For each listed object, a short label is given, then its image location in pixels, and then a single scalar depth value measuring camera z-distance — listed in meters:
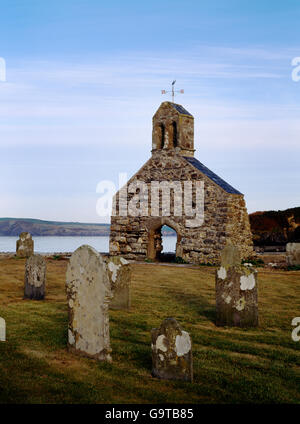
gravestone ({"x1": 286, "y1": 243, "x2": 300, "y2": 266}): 19.69
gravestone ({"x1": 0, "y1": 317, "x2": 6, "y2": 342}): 7.82
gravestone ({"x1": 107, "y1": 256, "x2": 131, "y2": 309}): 10.61
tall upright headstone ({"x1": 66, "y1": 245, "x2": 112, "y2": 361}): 6.75
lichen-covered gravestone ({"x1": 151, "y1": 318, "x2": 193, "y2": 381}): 5.98
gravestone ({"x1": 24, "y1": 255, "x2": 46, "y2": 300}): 11.47
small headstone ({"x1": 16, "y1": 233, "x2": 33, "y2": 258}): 21.67
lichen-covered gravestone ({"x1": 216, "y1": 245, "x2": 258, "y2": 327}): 9.18
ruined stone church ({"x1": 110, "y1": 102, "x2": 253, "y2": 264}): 20.17
